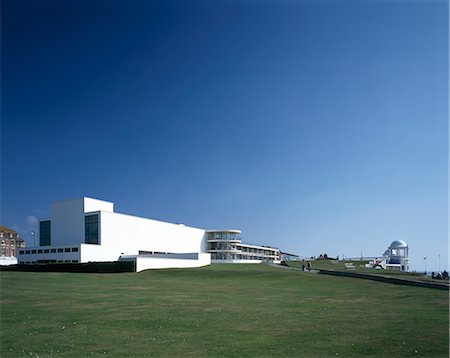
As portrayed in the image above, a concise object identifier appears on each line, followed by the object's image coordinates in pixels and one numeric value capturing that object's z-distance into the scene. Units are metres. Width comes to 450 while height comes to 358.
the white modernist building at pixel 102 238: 62.22
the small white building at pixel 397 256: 90.19
